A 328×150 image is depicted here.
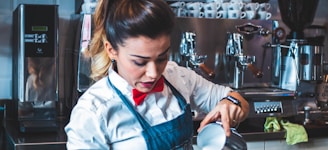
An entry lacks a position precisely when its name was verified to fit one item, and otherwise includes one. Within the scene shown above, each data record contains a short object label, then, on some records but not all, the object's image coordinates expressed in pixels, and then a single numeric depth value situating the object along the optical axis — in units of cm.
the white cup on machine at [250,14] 229
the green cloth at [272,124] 214
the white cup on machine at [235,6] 227
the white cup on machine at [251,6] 231
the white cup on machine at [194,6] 225
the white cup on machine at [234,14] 227
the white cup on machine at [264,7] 235
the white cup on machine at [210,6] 226
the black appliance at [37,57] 193
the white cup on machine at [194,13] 224
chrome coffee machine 216
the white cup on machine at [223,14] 228
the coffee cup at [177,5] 222
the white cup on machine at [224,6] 229
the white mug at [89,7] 207
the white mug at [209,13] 226
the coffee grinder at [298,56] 236
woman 104
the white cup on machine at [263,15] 233
